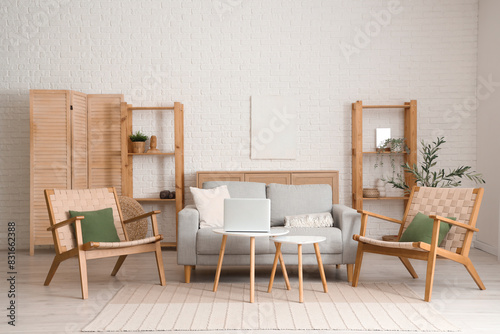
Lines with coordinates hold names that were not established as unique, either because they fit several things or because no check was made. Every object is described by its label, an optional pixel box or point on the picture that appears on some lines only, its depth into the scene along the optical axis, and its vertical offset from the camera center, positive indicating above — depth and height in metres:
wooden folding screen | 6.06 +0.09
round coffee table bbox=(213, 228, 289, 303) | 3.93 -0.71
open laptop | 4.04 -0.47
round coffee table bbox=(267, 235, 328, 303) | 3.90 -0.75
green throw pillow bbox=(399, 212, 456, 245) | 4.30 -0.64
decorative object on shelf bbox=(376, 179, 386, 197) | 6.44 -0.39
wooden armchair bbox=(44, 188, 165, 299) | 4.16 -0.68
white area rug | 3.32 -1.13
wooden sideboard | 6.32 -0.25
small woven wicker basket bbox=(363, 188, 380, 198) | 6.30 -0.46
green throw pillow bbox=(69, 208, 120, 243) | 4.52 -0.64
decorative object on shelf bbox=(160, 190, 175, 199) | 6.37 -0.48
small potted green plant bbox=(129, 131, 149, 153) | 6.33 +0.20
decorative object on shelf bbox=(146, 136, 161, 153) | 6.38 +0.16
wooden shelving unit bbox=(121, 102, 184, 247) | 6.30 +0.04
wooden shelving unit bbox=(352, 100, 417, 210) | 6.27 +0.18
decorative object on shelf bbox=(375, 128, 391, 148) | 6.52 +0.31
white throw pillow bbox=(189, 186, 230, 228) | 4.97 -0.49
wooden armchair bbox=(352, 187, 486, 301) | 3.98 -0.65
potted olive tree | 6.01 -0.22
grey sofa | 4.55 -0.82
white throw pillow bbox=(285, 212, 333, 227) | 4.98 -0.64
